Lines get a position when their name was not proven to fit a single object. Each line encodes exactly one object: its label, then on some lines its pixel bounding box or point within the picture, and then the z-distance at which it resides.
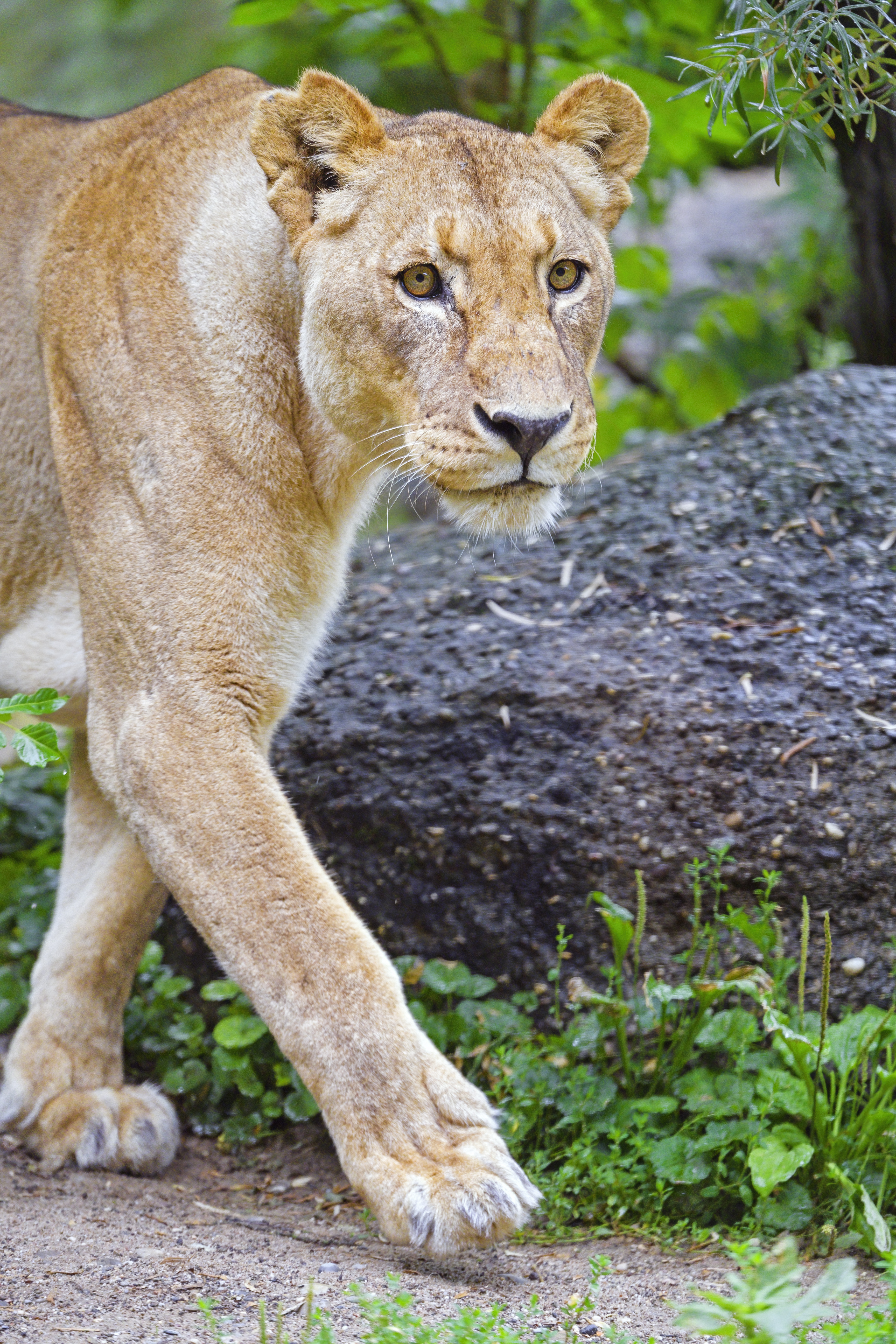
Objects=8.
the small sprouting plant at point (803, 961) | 6.34
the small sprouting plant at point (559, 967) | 6.97
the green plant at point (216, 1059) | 7.48
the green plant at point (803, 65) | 5.46
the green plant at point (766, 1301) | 3.55
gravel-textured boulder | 7.35
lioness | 5.61
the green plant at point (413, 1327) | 4.26
